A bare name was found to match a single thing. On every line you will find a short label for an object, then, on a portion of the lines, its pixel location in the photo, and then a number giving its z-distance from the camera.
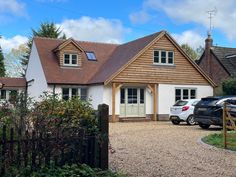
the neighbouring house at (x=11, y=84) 23.01
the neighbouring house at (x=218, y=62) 25.17
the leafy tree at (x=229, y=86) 19.90
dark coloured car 12.12
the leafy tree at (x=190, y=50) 49.78
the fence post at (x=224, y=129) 8.09
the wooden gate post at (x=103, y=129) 5.41
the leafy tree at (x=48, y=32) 35.42
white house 18.10
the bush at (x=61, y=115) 4.96
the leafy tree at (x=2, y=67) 31.88
